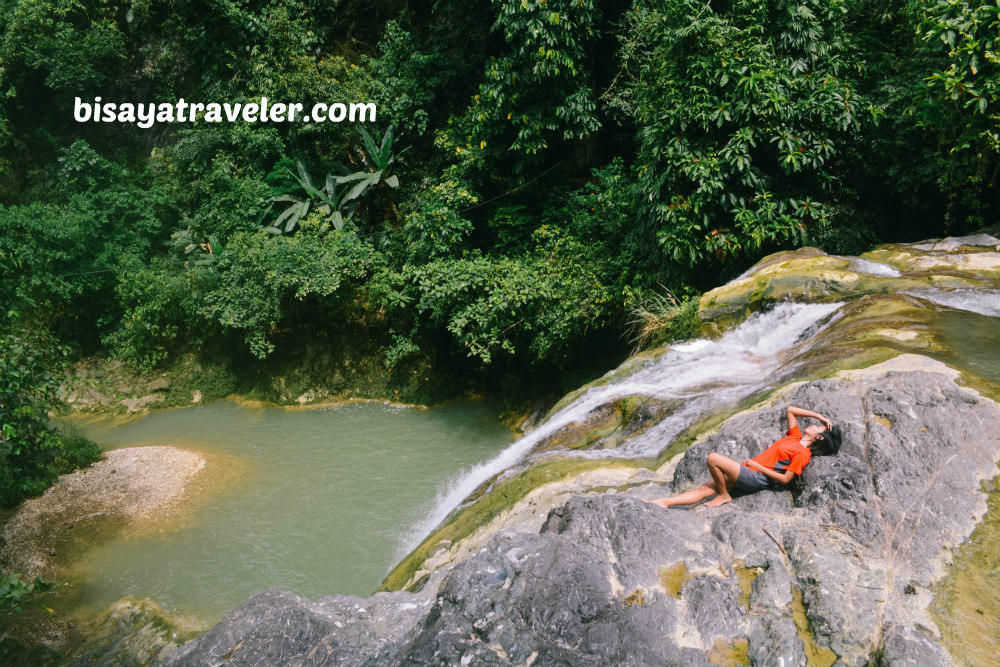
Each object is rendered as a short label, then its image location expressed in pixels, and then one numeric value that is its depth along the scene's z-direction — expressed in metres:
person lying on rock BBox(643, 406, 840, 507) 3.68
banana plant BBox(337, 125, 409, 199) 13.16
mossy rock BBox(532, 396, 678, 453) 5.64
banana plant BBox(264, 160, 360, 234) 13.48
